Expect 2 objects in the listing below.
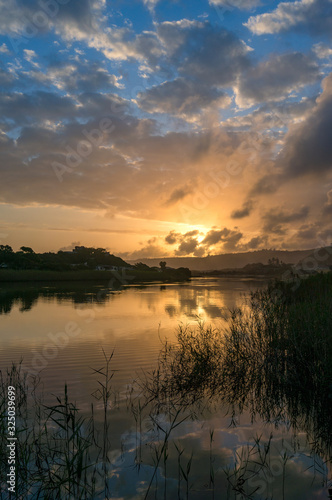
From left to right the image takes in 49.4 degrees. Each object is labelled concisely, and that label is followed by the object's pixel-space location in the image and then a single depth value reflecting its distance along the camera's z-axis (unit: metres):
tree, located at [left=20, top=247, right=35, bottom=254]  157.44
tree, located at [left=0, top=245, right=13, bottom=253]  132.85
